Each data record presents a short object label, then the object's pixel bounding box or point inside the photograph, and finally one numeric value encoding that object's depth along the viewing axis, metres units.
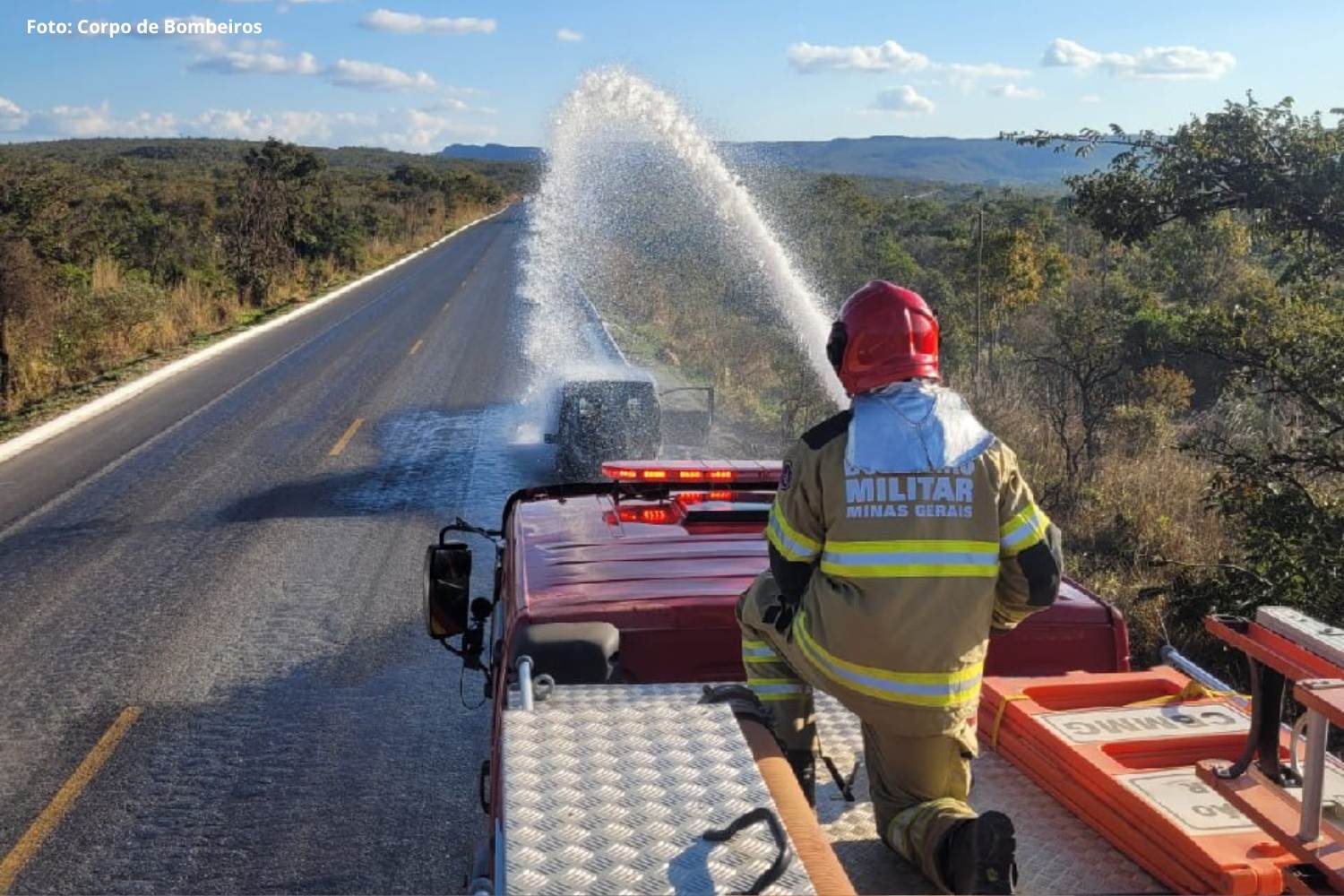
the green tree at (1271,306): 6.50
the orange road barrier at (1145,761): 2.33
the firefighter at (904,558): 2.54
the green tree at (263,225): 28.88
